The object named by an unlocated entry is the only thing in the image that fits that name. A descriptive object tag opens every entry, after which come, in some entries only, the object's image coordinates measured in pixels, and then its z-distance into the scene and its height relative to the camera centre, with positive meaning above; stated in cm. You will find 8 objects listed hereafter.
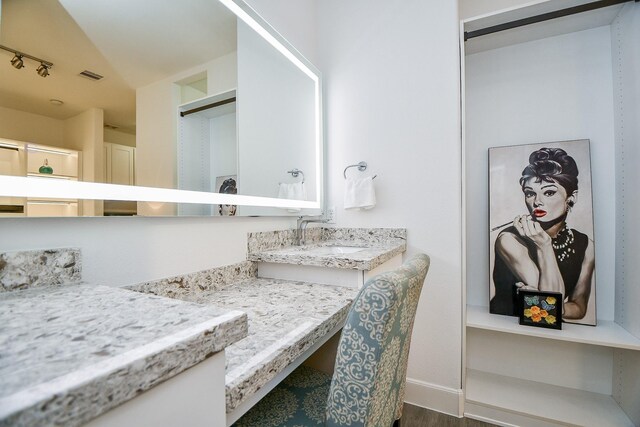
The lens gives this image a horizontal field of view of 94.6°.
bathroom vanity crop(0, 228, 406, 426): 30 -18
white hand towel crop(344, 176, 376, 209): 195 +13
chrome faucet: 194 -11
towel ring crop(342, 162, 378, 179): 205 +33
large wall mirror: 76 +37
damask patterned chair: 68 -36
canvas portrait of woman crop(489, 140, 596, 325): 174 -9
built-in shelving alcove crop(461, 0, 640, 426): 158 +14
